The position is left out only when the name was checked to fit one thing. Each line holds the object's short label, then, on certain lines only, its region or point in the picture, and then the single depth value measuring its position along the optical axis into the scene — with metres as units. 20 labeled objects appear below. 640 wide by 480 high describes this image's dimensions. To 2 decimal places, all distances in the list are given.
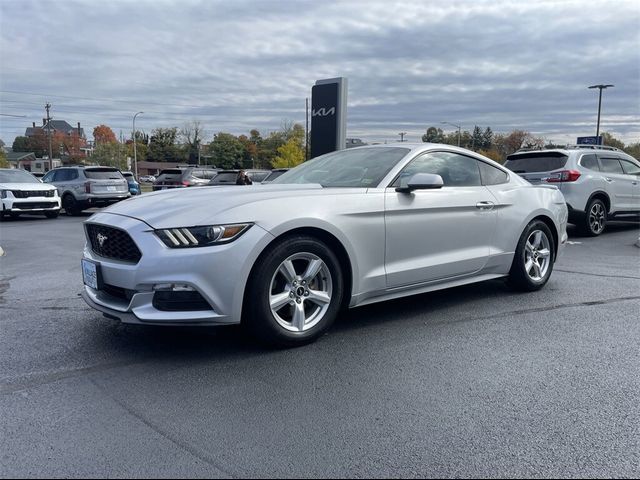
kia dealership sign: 13.28
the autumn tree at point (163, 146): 122.62
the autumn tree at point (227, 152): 102.44
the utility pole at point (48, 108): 65.57
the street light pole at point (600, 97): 37.28
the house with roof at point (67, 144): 112.51
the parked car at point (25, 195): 15.65
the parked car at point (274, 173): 18.67
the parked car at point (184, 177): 24.11
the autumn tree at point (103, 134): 115.38
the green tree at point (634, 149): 66.94
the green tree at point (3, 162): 77.00
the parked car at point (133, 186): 25.18
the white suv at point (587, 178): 10.48
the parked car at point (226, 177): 19.49
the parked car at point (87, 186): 17.70
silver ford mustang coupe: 3.48
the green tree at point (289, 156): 68.06
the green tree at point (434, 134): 86.68
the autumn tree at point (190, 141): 117.00
